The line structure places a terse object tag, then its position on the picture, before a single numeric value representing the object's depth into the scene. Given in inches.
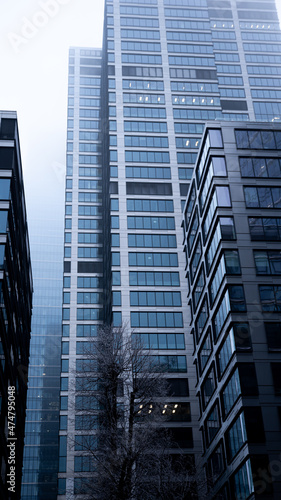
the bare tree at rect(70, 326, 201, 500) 1489.9
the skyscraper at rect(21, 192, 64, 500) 5826.8
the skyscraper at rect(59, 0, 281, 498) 3297.2
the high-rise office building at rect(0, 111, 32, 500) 1973.4
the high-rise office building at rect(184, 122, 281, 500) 1813.5
